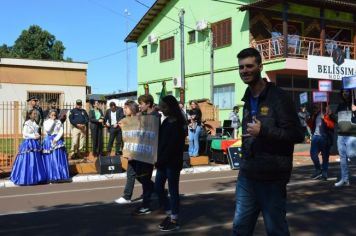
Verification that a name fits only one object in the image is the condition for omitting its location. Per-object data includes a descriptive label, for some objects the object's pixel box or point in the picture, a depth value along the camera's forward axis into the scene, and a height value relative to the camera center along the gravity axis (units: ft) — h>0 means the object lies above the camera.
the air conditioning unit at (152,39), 111.38 +19.51
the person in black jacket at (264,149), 12.48 -0.59
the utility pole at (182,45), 95.55 +15.41
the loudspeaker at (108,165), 45.09 -3.36
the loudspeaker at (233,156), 47.77 -2.86
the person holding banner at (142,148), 24.70 -1.05
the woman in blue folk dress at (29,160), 40.19 -2.54
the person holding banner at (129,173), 27.35 -2.48
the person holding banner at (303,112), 71.51 +1.97
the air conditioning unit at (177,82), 99.01 +8.79
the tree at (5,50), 192.58 +30.49
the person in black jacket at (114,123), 52.09 +0.45
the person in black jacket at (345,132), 31.14 -0.45
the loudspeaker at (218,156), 53.16 -3.22
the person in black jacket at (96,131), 53.11 -0.38
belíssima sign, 72.56 +8.44
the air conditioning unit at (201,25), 94.68 +19.06
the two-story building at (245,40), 81.68 +15.44
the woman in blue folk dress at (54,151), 41.06 -1.89
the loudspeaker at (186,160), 49.11 -3.32
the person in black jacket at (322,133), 36.70 -0.58
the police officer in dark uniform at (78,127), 52.49 +0.06
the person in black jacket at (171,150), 22.06 -1.06
